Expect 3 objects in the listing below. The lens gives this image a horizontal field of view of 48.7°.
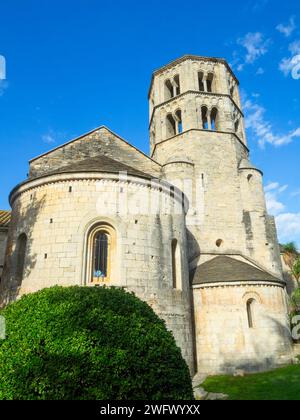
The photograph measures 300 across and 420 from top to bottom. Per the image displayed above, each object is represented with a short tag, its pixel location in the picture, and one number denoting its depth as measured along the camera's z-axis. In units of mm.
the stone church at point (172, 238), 13750
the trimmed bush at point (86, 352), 6543
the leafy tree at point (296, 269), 25230
